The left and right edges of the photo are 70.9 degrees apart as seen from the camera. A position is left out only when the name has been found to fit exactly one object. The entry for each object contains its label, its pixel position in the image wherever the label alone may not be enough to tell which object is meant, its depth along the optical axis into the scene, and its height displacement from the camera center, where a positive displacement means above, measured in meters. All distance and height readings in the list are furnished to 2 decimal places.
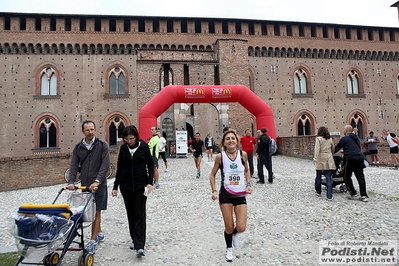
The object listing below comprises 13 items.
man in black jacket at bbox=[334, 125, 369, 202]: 6.07 -0.46
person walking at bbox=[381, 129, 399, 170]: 11.39 -0.35
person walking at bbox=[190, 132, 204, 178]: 9.51 -0.13
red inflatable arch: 13.88 +2.36
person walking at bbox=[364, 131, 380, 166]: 12.41 -0.31
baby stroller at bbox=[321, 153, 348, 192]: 6.83 -0.87
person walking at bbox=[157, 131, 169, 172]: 9.85 +0.03
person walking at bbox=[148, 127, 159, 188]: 7.74 -0.01
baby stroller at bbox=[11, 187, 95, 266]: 2.59 -0.77
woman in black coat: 3.55 -0.41
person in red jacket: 9.07 -0.03
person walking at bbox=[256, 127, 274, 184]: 8.37 -0.32
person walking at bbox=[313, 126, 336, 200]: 6.33 -0.36
